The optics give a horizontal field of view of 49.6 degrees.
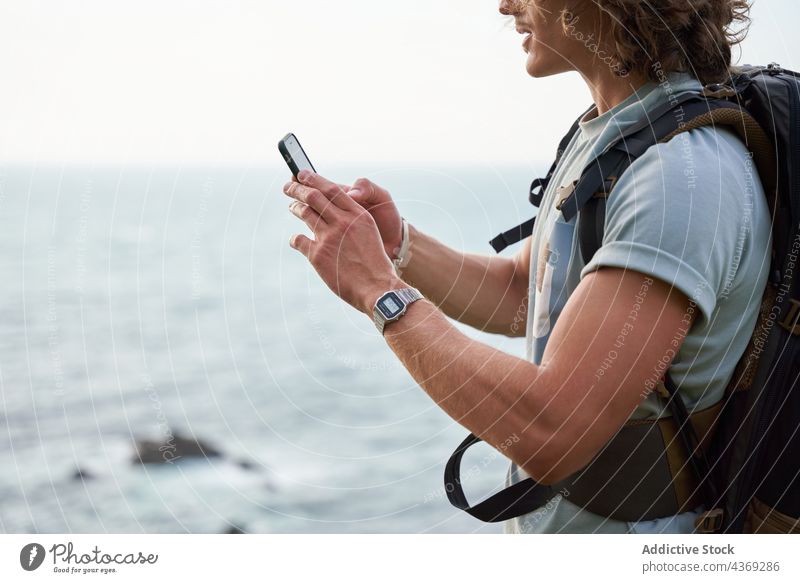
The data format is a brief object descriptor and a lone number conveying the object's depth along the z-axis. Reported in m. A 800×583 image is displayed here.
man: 0.94
